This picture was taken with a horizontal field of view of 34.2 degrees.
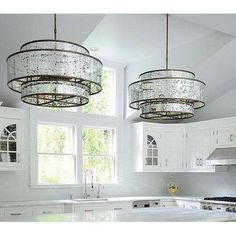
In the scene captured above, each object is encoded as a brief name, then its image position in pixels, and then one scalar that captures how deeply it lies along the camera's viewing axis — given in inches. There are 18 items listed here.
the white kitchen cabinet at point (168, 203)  264.4
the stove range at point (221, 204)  229.7
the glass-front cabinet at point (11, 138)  214.4
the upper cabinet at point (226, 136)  248.3
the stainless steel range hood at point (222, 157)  238.8
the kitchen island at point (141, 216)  124.1
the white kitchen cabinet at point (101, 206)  228.0
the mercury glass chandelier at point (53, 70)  106.9
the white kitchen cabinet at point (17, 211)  205.3
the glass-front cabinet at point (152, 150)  275.4
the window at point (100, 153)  269.6
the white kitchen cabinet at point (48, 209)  215.0
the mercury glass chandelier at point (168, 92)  137.2
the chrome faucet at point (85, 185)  259.0
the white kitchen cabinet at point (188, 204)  252.0
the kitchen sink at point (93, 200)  238.7
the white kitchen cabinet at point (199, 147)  262.7
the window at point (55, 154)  249.6
